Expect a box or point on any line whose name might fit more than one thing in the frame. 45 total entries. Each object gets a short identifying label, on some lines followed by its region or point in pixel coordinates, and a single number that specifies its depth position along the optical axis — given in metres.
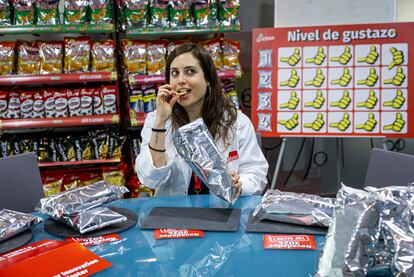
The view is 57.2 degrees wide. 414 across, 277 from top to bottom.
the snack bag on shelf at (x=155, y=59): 3.24
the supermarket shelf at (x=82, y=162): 3.25
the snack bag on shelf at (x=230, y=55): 3.30
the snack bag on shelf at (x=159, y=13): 3.19
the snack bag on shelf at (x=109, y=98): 3.23
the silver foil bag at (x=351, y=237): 0.76
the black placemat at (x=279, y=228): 1.26
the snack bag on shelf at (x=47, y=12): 3.12
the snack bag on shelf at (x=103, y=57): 3.18
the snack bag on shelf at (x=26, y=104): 3.18
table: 1.03
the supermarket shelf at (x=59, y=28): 3.08
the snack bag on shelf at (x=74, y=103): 3.21
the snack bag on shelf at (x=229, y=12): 3.22
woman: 1.87
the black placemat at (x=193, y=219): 1.33
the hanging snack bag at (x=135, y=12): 3.17
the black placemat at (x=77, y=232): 1.28
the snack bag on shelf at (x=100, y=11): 3.13
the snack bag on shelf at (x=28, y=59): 3.16
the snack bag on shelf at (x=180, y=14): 3.20
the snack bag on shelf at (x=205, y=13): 3.22
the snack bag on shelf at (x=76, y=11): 3.13
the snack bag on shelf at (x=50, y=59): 3.16
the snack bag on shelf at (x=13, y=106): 3.17
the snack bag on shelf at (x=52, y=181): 3.28
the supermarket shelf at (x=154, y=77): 3.17
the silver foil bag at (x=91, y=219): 1.29
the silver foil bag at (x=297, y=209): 1.29
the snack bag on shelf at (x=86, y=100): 3.21
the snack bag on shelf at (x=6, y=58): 3.12
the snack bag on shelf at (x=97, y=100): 3.22
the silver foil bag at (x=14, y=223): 1.24
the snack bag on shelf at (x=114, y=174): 3.37
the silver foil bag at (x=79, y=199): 1.33
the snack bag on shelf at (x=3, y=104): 3.17
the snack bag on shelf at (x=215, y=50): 3.27
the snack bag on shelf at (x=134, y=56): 3.22
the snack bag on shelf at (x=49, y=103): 3.20
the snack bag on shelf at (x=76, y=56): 3.17
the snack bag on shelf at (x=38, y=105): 3.19
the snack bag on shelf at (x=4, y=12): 3.13
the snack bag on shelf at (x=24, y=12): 3.12
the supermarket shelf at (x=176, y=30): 3.16
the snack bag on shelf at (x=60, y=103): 3.20
